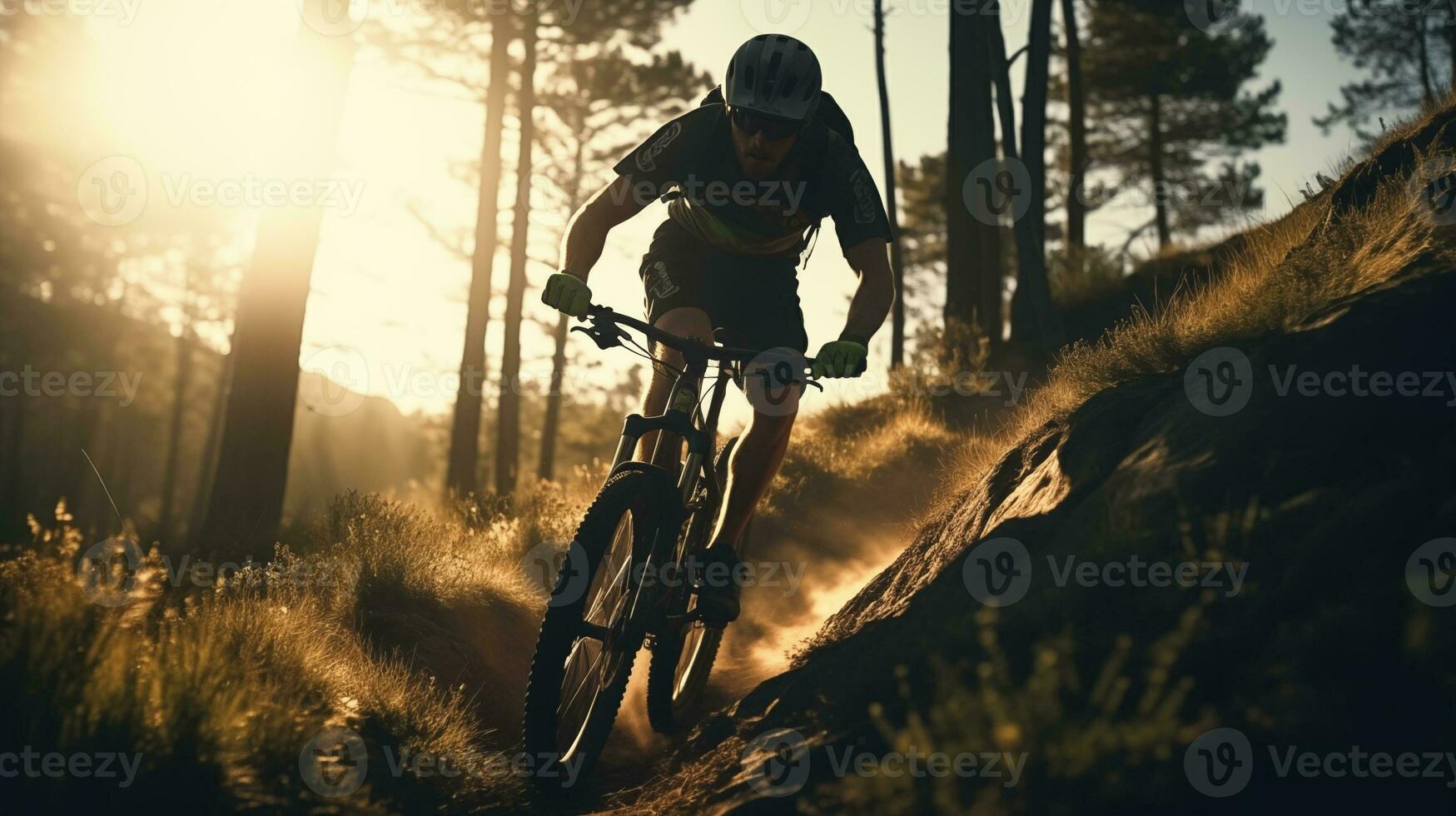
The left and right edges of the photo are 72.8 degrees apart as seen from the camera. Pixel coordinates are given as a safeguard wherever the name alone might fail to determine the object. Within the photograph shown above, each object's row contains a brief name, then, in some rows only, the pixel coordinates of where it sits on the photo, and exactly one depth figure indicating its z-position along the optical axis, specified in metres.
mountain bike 3.70
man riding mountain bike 4.20
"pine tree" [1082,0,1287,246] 26.45
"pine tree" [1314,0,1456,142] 29.95
